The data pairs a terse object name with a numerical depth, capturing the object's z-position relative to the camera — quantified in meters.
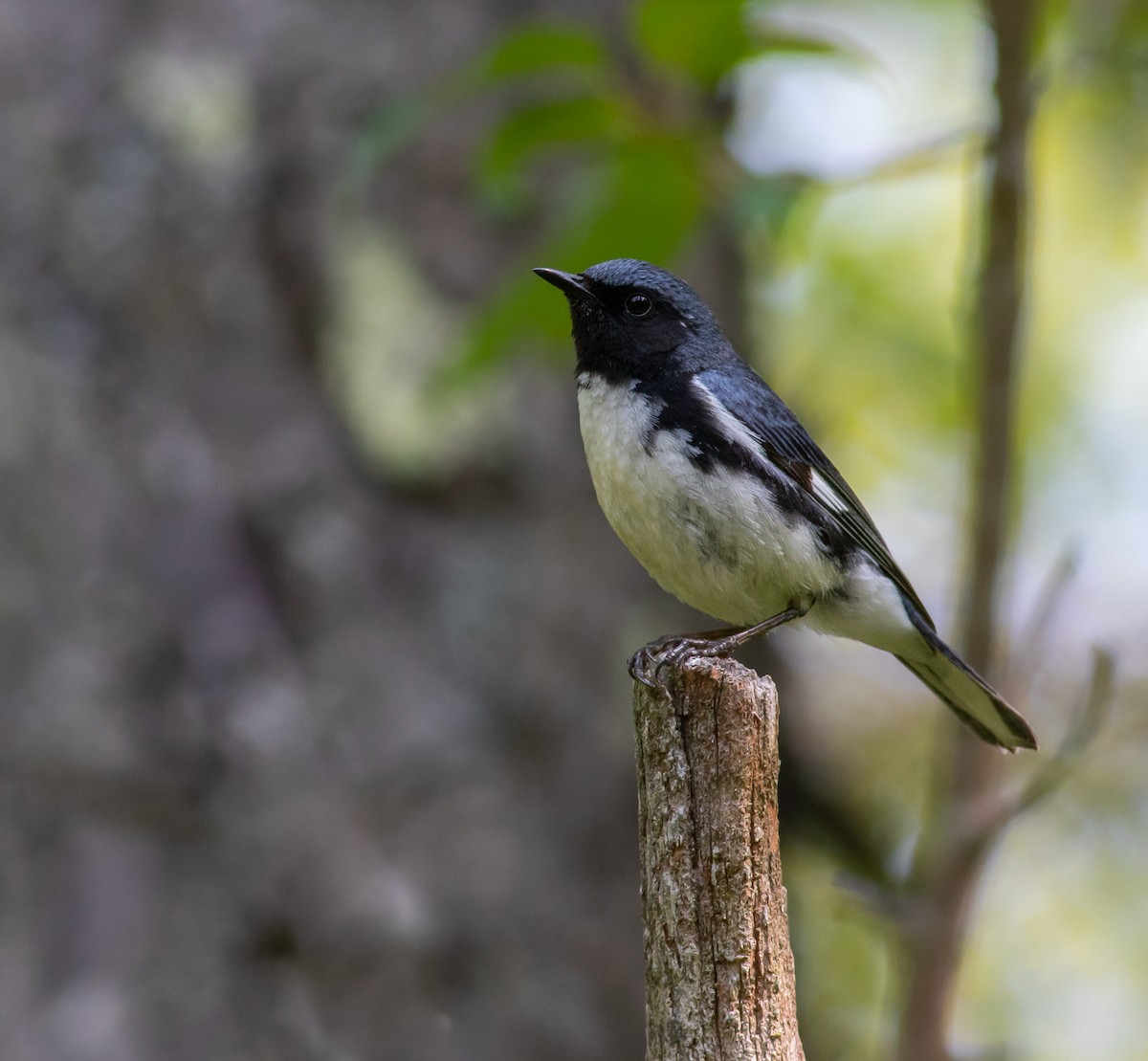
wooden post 4.36
